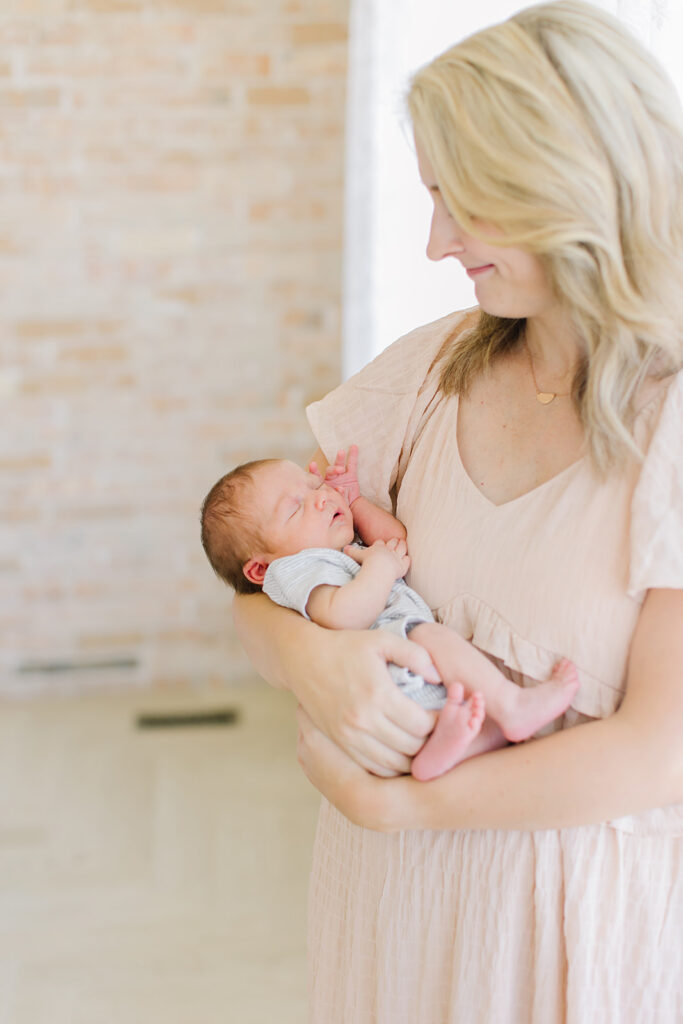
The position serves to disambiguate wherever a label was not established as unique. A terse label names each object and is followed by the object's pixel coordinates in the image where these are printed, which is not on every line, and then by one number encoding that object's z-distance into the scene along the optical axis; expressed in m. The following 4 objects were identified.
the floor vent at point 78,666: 3.55
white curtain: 1.91
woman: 1.00
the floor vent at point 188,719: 3.42
